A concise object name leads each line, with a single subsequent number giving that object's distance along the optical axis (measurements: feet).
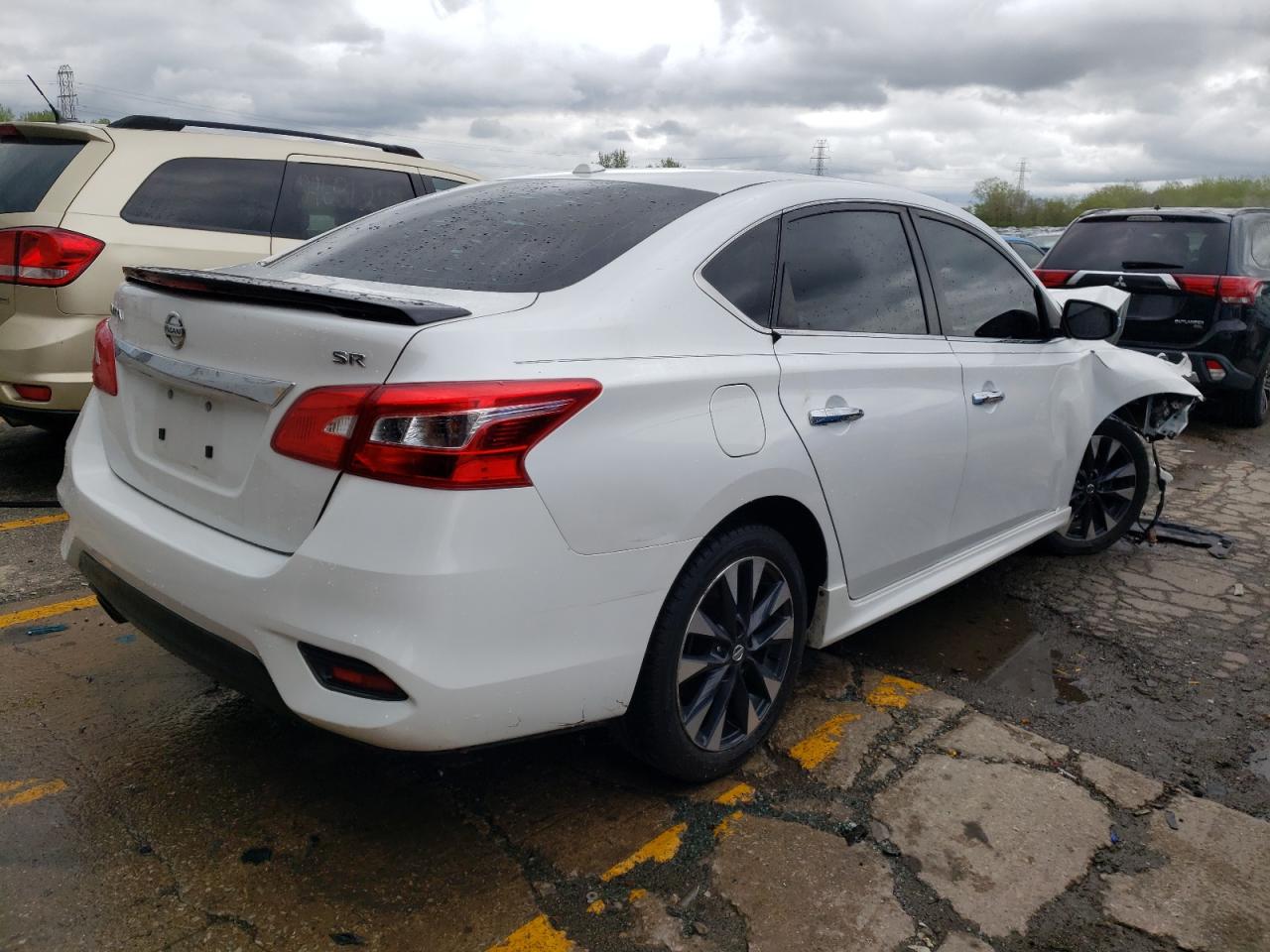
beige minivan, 14.71
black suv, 24.53
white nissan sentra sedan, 6.46
